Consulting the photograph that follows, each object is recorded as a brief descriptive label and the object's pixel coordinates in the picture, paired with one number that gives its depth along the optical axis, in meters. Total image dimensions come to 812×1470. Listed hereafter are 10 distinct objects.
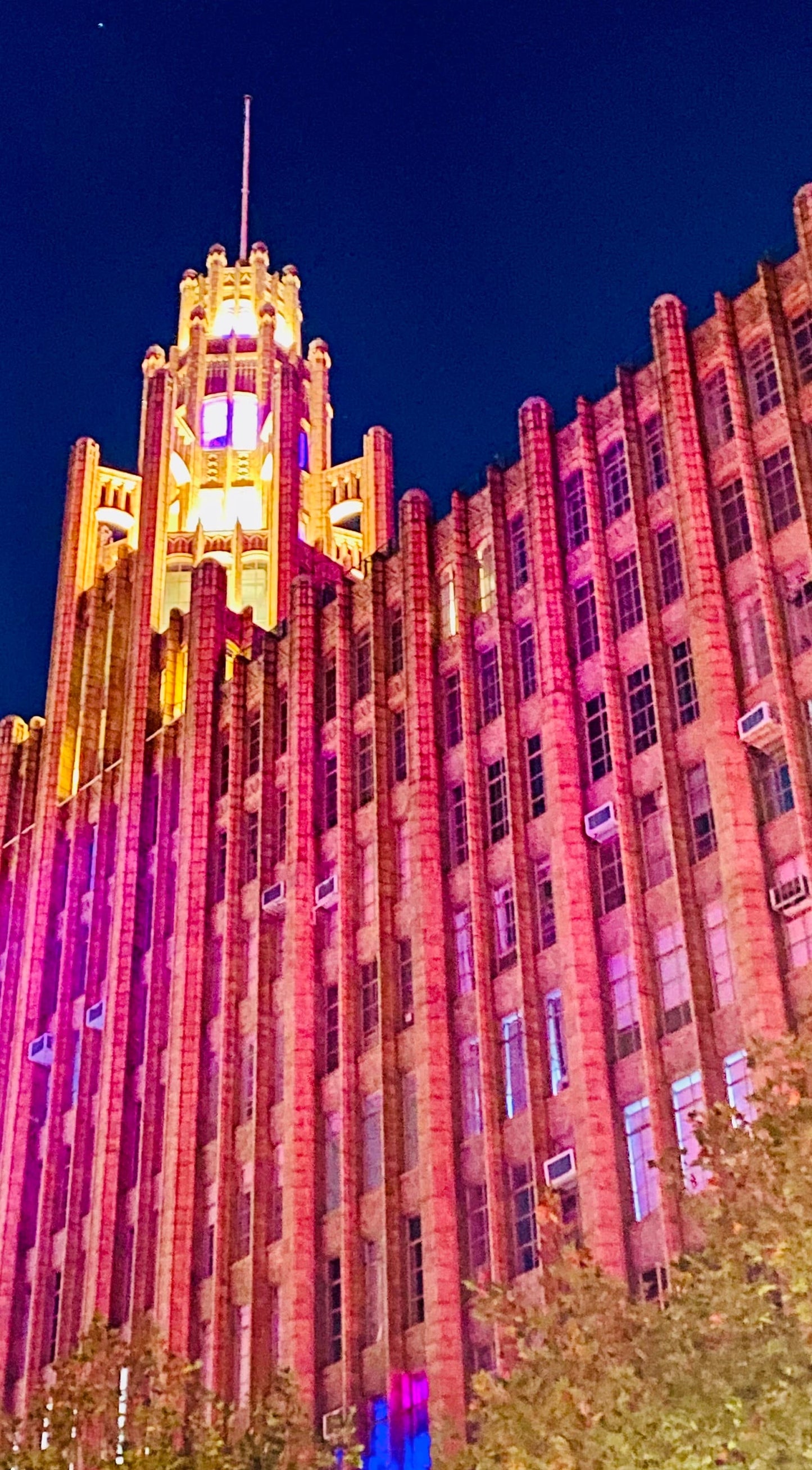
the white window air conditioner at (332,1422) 39.22
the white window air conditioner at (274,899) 49.50
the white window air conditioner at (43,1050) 55.41
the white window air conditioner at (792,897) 35.16
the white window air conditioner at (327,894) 47.91
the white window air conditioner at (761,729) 37.22
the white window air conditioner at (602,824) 40.03
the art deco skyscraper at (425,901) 37.84
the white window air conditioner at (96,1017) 54.06
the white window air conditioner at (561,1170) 37.31
